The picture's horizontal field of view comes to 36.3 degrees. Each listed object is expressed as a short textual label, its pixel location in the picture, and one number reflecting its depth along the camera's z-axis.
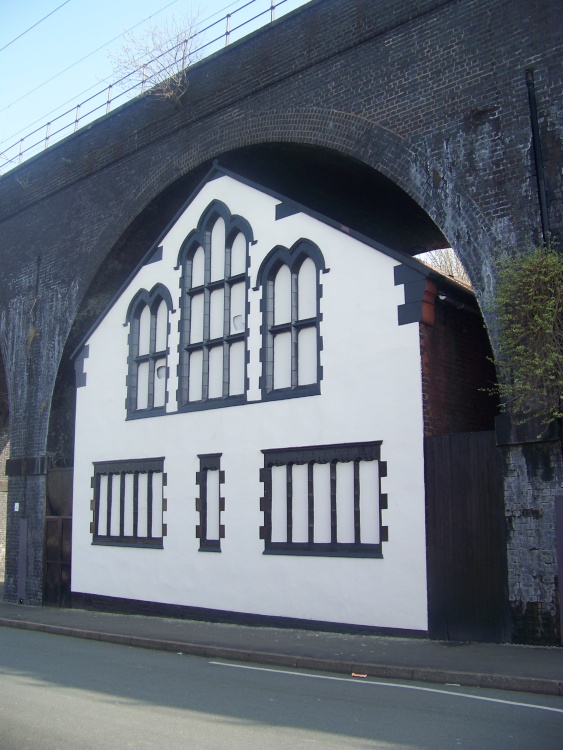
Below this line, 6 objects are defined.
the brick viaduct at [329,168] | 12.18
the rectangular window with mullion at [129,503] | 17.20
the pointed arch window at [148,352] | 17.69
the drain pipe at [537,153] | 11.92
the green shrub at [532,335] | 11.09
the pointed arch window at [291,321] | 14.63
